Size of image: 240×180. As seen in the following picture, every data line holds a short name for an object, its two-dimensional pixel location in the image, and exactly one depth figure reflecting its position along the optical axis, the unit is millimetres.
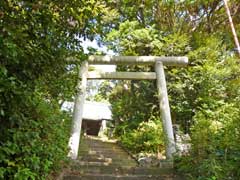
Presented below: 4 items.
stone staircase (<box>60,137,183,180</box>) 5840
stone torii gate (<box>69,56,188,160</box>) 7541
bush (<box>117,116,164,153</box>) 8219
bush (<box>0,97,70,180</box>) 2631
